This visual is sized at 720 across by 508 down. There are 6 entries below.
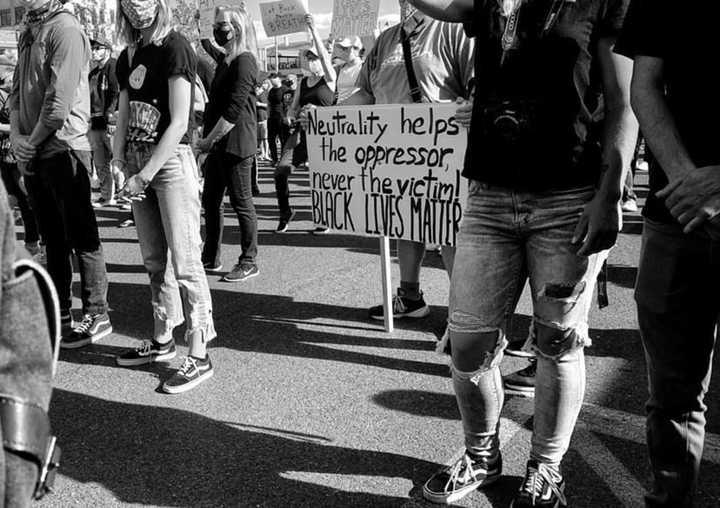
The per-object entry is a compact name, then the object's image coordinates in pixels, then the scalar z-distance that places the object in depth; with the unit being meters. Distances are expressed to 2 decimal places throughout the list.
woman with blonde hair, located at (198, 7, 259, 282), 5.26
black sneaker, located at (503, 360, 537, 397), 3.30
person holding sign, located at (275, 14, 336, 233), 6.90
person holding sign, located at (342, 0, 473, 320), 3.47
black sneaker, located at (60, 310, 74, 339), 4.15
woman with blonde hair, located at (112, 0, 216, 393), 3.33
